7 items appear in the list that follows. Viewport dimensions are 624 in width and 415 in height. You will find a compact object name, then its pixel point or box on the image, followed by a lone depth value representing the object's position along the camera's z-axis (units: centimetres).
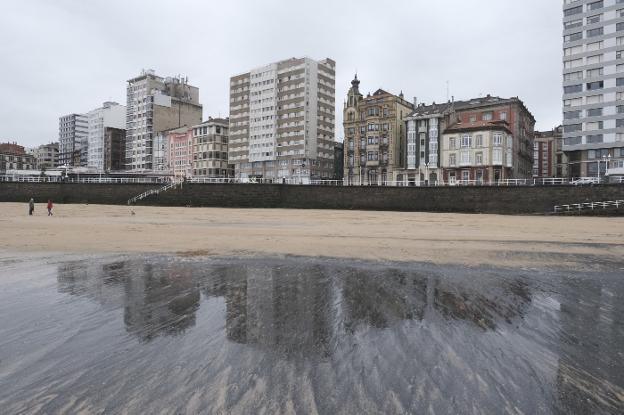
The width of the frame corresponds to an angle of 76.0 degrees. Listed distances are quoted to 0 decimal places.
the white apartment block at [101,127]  15142
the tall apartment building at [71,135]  17250
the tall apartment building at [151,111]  13000
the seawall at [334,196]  4506
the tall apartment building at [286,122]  9994
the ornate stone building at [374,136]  8194
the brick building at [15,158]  14700
